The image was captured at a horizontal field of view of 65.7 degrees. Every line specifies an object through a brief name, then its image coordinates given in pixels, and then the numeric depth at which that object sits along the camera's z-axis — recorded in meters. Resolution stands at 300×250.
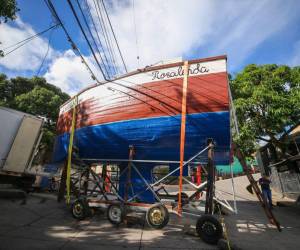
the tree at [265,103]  10.90
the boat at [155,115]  6.23
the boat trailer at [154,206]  5.30
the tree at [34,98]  20.36
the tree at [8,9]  7.13
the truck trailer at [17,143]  9.41
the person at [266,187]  10.38
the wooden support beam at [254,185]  6.46
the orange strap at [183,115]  5.93
